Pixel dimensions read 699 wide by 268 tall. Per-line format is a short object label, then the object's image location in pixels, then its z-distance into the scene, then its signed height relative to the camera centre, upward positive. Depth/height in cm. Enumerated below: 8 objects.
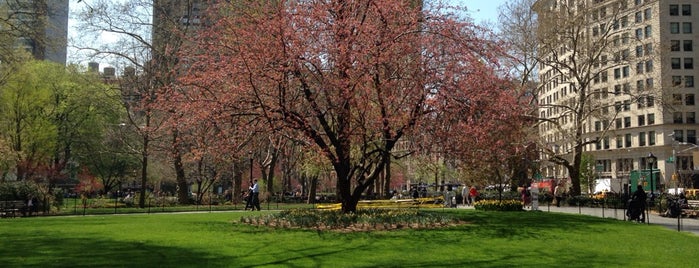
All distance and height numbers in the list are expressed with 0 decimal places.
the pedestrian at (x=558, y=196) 3847 -105
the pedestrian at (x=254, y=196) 3185 -97
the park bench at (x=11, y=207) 2694 -143
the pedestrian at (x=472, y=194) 4306 -107
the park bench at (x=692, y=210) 2692 -136
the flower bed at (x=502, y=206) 3008 -135
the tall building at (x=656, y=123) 7425 +825
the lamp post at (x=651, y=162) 2899 +11
